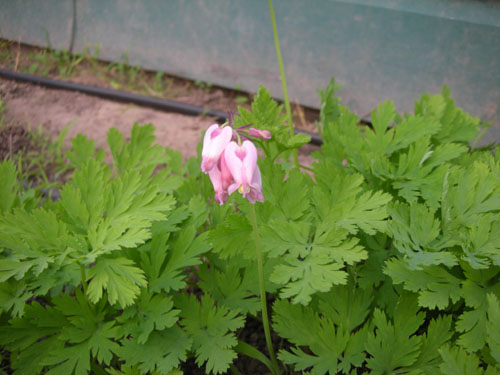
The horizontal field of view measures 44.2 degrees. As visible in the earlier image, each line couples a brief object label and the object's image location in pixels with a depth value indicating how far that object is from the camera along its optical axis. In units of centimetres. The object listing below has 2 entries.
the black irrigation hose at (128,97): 59
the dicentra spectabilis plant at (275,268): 26
